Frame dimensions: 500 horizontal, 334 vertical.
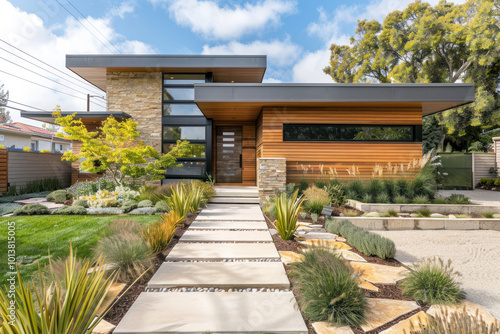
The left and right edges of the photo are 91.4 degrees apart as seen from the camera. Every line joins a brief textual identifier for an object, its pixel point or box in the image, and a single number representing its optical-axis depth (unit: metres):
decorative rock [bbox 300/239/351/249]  3.59
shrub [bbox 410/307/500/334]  1.33
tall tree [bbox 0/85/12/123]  20.72
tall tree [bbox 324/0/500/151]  13.68
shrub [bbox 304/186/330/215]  5.32
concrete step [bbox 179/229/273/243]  3.71
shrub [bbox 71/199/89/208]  6.08
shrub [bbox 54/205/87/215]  5.45
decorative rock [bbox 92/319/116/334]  1.72
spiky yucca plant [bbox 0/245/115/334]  1.27
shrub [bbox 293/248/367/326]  1.86
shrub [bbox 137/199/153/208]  5.93
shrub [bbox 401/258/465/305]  2.13
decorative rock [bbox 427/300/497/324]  1.98
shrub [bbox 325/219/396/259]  3.23
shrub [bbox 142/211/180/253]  3.07
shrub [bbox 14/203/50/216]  5.26
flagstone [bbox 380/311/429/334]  1.75
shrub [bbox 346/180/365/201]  6.65
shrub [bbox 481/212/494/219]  5.50
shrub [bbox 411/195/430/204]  6.25
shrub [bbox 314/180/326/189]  7.18
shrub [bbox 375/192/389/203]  6.36
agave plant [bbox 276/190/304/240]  3.74
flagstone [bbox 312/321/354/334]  1.75
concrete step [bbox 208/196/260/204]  7.11
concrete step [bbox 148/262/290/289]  2.38
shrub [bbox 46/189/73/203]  6.79
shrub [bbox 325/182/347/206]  6.35
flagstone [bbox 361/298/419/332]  1.85
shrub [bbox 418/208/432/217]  5.62
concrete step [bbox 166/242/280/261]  3.05
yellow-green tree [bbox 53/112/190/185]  6.59
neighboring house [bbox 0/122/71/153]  17.05
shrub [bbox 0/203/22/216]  5.51
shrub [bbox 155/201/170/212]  5.54
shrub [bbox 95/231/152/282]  2.50
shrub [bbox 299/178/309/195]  7.33
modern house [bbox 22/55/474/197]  7.25
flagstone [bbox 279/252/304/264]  2.92
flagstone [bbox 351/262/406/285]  2.56
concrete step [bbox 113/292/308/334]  1.75
